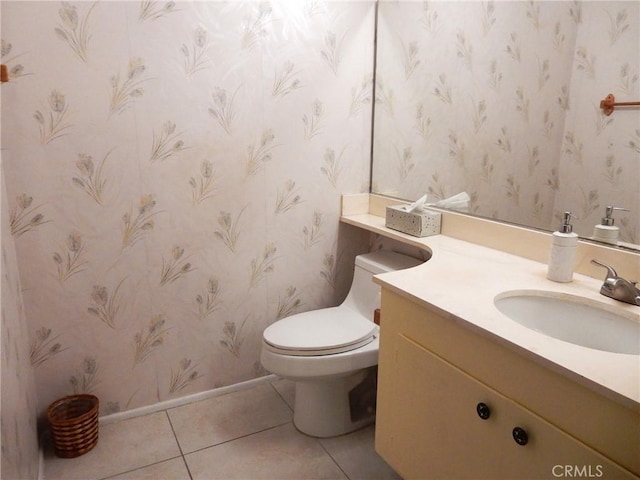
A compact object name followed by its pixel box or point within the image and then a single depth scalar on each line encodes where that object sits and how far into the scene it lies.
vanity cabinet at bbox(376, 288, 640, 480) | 0.74
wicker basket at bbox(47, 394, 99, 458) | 1.53
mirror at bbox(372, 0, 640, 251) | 1.16
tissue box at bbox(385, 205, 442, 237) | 1.65
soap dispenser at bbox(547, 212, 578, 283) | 1.14
